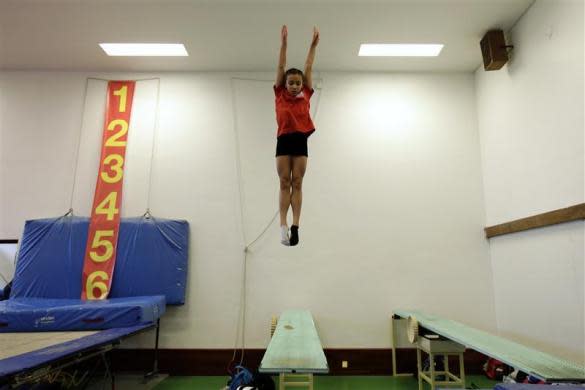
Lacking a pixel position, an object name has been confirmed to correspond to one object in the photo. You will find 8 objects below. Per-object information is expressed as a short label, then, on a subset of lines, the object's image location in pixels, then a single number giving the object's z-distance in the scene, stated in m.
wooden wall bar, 3.15
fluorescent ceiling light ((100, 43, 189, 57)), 4.61
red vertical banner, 4.37
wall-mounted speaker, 4.15
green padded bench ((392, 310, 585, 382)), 2.06
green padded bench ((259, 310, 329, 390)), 2.10
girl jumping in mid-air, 3.12
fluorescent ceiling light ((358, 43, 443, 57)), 4.58
